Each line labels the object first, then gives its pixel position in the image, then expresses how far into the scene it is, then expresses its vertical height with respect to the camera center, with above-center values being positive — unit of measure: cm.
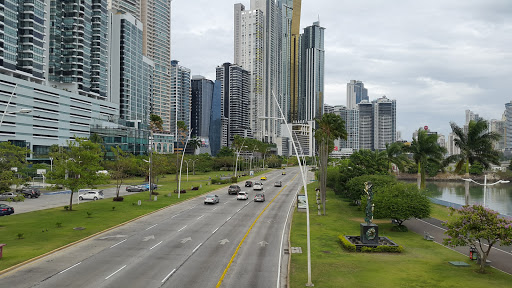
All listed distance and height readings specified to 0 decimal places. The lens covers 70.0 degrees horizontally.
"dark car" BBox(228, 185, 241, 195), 6908 -797
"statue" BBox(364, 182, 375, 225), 3262 -430
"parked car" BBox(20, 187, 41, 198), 6346 -833
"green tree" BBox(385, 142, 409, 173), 7194 -102
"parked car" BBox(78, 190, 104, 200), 6038 -814
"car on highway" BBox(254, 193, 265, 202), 5958 -814
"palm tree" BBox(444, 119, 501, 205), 4797 +94
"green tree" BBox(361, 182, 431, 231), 3788 -564
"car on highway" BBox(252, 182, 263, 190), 7754 -807
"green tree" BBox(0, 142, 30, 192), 3113 -163
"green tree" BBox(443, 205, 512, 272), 2378 -511
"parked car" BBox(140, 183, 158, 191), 7712 -841
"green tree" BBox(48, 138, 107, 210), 4538 -270
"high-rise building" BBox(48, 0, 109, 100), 14638 +4063
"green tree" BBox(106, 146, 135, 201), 6089 -325
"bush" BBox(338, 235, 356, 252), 2983 -794
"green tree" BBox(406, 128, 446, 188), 5800 +20
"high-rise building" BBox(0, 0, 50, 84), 10819 +3350
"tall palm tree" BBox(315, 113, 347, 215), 5150 +264
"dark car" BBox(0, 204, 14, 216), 4409 -789
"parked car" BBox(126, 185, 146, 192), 7446 -862
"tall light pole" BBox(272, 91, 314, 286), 2085 -744
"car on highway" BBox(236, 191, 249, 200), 6111 -804
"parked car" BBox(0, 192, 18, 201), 5959 -822
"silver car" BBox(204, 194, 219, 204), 5556 -793
